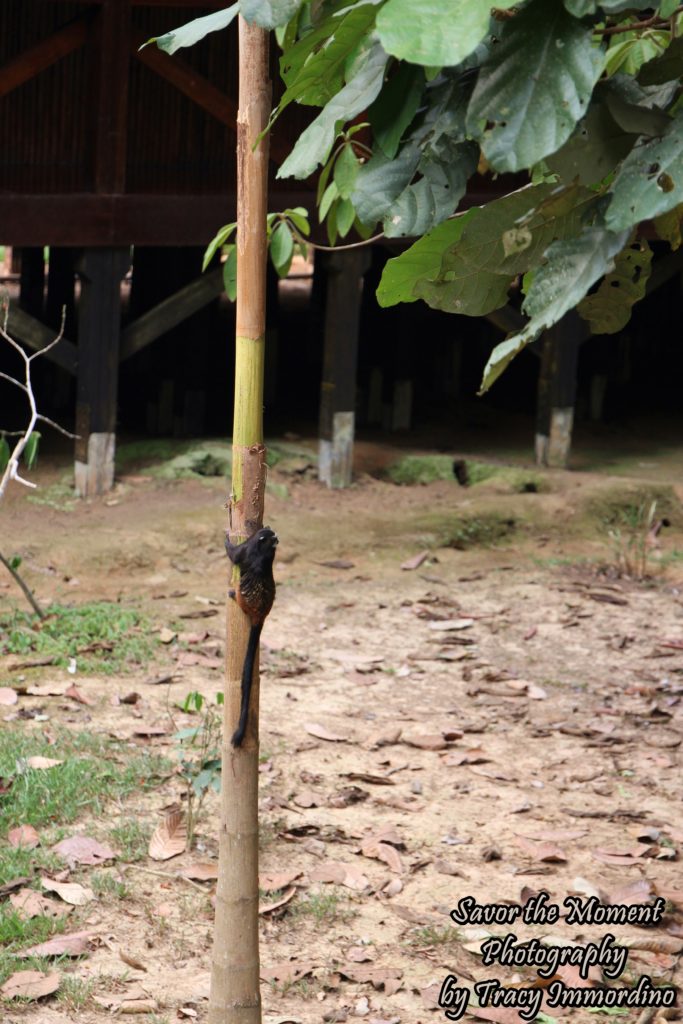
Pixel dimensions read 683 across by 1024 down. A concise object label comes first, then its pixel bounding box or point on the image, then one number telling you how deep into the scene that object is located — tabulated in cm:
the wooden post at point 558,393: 1029
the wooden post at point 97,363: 840
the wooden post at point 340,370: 945
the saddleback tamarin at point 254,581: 270
